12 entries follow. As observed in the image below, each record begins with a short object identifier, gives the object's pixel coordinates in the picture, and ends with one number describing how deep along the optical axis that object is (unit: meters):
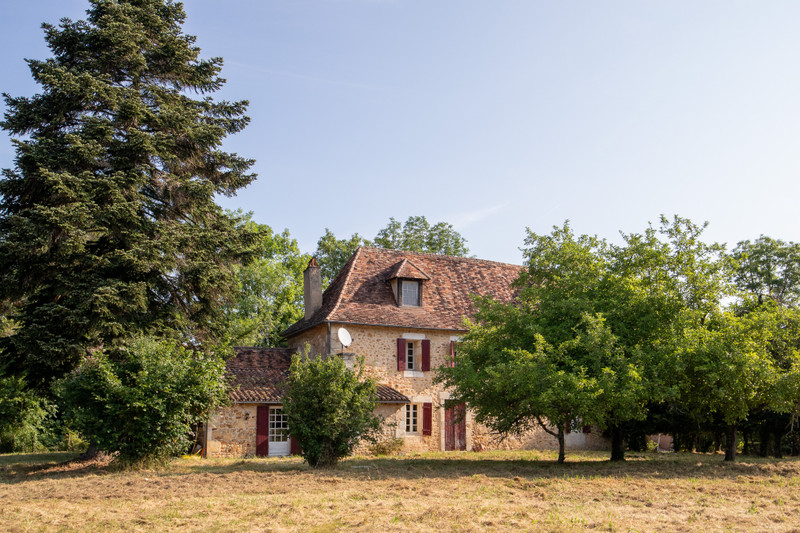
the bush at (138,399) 15.21
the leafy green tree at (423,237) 40.25
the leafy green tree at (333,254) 39.06
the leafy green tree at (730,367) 15.81
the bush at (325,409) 16.22
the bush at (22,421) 24.00
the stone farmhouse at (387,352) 21.89
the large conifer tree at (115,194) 16.34
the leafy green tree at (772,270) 35.09
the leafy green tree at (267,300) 32.09
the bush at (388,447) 21.75
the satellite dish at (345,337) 21.83
